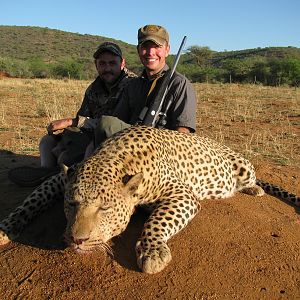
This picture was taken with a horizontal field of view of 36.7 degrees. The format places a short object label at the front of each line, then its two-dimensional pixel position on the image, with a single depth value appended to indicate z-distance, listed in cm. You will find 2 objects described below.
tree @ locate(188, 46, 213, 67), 5347
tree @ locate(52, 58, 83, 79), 3538
